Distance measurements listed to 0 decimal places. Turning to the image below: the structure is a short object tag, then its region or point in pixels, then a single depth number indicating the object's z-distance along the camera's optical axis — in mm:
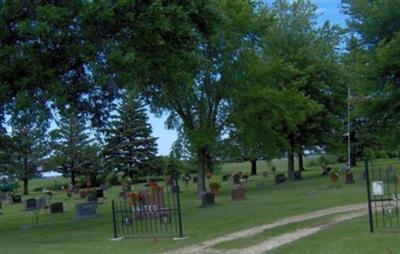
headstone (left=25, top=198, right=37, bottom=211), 34656
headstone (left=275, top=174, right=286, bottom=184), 43250
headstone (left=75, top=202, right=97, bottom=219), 24797
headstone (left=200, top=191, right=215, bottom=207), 25844
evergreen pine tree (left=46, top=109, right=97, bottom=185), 69375
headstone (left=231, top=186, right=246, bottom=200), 28594
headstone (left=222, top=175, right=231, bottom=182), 55241
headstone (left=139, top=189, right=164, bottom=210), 18688
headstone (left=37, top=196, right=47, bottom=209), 34231
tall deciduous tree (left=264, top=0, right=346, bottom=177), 43344
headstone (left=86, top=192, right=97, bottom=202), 34475
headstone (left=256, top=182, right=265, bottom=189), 40150
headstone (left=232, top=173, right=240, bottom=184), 47778
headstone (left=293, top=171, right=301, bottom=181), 45375
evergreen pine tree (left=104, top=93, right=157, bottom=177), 65625
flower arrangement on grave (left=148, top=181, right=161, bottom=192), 19622
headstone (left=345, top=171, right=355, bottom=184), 33750
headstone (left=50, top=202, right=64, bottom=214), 30438
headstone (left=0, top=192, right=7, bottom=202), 50703
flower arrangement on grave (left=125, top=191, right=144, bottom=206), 18828
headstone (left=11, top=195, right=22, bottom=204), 46969
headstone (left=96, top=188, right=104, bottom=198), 38594
